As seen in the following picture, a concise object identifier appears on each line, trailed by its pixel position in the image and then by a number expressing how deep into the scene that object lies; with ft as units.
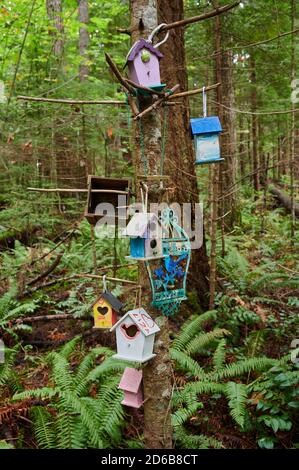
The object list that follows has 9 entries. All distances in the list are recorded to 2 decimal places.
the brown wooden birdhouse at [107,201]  7.98
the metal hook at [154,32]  7.40
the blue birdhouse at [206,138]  9.07
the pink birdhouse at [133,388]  8.13
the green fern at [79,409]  10.63
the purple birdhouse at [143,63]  7.09
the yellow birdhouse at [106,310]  8.10
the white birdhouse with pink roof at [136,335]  7.30
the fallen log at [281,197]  37.40
